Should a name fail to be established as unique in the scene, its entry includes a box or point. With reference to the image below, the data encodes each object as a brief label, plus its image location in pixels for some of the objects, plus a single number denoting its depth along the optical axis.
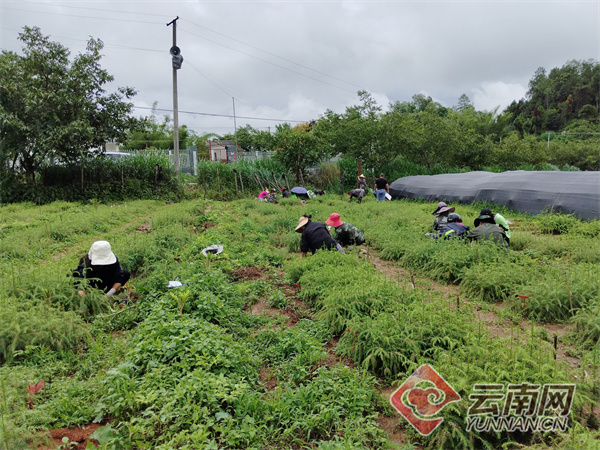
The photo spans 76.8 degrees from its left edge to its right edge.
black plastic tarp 10.33
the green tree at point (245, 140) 41.98
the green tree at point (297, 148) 19.42
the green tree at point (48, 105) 14.00
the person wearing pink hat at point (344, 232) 7.45
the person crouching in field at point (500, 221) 7.06
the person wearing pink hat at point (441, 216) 8.07
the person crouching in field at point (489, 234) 6.28
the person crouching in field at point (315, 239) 6.43
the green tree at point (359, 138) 21.28
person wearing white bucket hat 4.86
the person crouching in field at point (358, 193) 15.45
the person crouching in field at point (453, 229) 6.92
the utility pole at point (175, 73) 17.16
